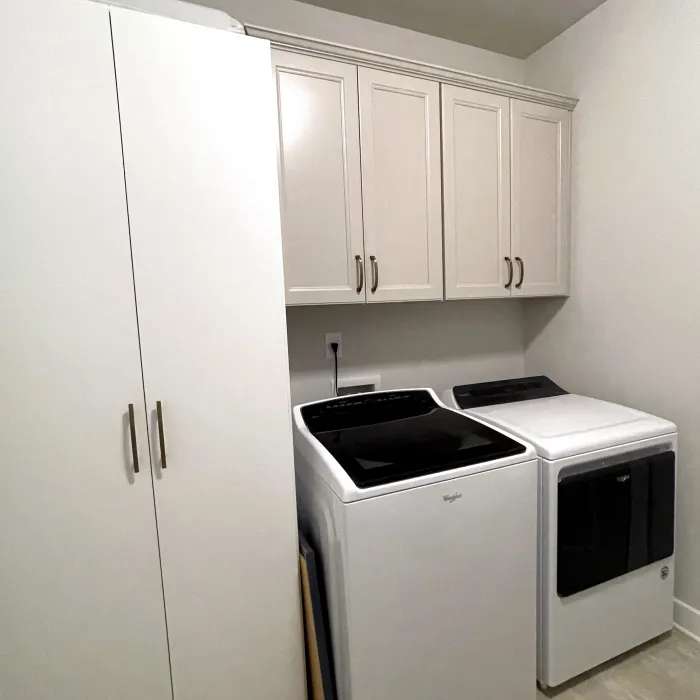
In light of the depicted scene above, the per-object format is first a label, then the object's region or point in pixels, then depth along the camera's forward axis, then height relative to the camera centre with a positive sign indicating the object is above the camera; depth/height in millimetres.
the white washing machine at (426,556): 1218 -773
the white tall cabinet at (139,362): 991 -131
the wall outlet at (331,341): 2006 -172
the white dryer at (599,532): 1479 -862
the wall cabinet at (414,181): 1560 +498
